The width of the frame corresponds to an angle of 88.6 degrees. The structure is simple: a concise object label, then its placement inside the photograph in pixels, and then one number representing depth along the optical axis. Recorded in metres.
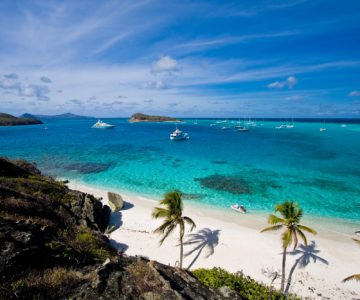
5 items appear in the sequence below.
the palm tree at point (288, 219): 12.53
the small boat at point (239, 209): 24.00
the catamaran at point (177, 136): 87.50
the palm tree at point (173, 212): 13.71
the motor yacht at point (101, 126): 158.15
